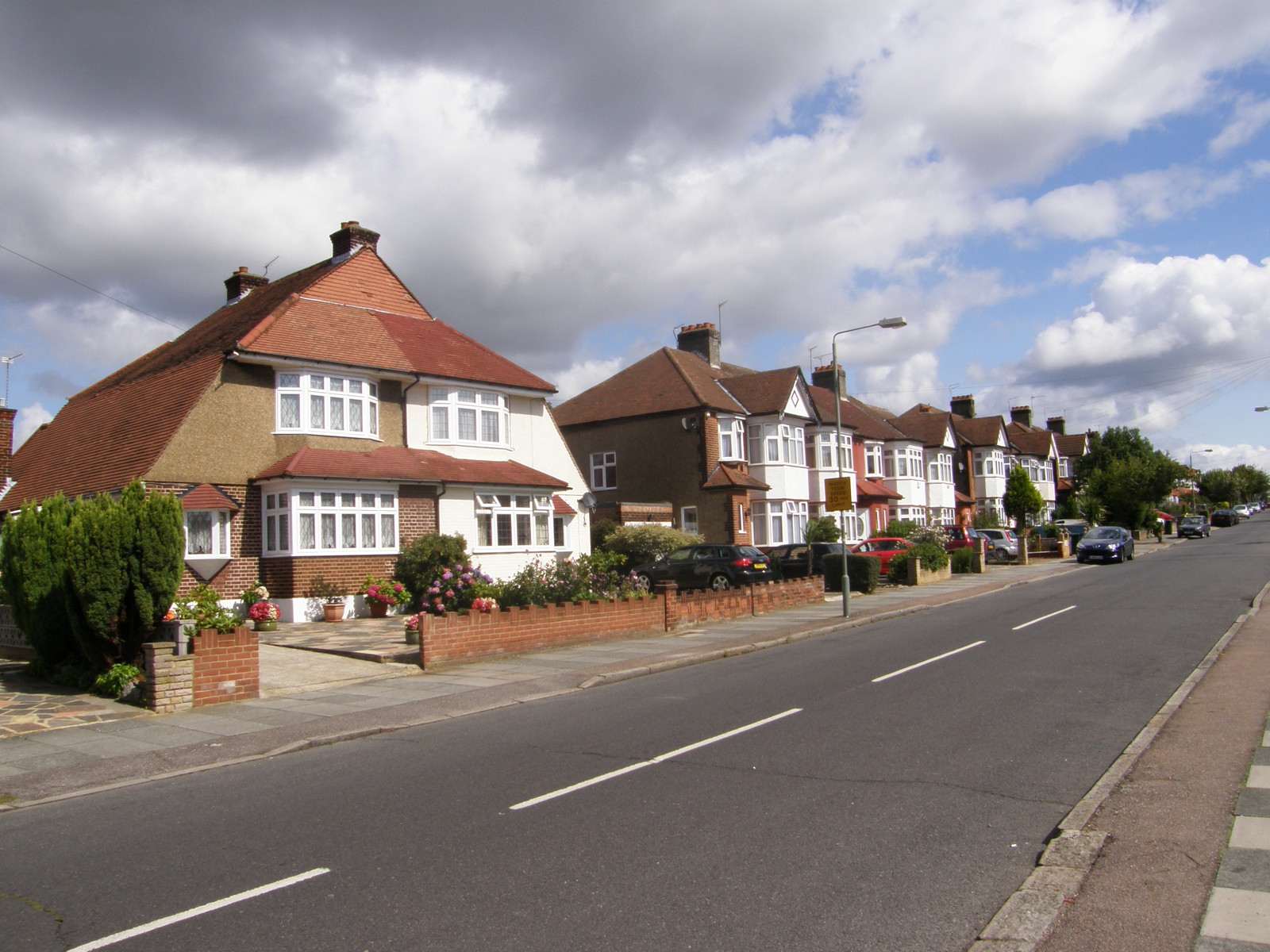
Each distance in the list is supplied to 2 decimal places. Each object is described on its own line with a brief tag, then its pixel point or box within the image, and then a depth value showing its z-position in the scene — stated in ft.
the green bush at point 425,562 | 73.72
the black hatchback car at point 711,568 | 84.89
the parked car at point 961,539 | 126.41
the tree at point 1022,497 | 191.62
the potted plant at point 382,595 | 71.61
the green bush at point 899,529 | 131.34
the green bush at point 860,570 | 93.15
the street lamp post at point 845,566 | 67.77
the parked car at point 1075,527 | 169.48
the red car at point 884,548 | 108.37
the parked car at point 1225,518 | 312.50
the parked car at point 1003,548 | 142.00
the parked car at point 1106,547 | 129.49
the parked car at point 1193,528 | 219.61
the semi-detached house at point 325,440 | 69.15
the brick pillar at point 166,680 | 35.76
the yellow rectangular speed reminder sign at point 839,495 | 67.51
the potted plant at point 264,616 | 64.28
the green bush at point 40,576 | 39.24
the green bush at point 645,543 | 102.58
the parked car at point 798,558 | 97.81
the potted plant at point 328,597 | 69.15
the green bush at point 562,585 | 56.95
